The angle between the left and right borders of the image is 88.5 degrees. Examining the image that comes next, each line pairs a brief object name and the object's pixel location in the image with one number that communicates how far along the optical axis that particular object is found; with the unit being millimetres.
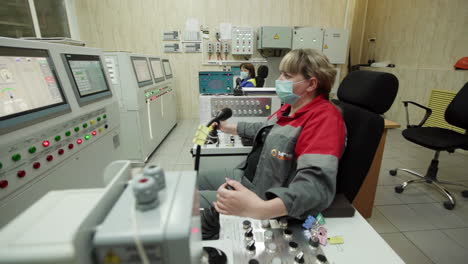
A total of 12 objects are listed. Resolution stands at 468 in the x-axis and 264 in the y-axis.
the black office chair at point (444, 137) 2156
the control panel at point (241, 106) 1912
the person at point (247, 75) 2861
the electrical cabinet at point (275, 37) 4480
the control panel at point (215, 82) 2020
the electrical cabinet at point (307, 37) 4520
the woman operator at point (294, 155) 775
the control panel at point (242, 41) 4676
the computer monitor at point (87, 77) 1467
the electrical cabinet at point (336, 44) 4605
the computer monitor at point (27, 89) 1008
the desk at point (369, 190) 1838
